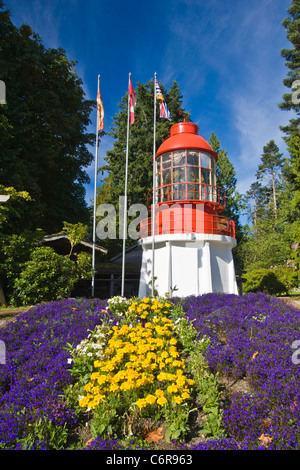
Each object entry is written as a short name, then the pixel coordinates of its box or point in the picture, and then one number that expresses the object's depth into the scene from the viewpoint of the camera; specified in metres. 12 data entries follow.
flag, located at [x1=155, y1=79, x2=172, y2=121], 13.54
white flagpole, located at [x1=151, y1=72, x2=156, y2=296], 12.77
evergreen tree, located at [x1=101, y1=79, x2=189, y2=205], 28.48
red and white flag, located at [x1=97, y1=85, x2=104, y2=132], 13.41
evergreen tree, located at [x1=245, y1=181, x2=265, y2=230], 59.17
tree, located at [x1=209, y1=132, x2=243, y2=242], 30.72
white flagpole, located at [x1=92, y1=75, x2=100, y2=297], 12.48
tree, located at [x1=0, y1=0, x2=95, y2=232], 15.59
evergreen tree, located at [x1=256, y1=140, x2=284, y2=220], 54.12
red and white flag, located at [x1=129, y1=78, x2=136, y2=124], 12.97
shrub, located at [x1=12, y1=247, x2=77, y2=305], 11.47
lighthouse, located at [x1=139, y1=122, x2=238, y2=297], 13.68
